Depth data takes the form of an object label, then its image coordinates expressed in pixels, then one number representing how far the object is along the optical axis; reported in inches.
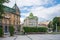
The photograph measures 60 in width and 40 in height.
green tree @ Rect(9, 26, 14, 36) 573.3
